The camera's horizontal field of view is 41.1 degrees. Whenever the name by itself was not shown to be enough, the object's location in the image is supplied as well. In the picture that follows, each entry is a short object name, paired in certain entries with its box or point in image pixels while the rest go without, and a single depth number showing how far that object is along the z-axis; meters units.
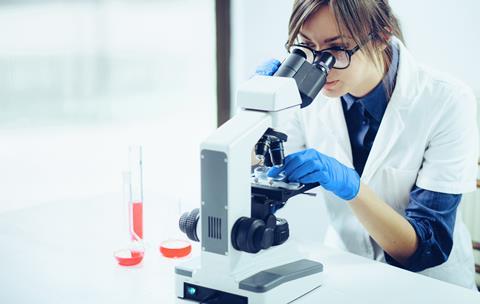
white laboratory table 1.54
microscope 1.37
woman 1.75
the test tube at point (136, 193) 1.90
